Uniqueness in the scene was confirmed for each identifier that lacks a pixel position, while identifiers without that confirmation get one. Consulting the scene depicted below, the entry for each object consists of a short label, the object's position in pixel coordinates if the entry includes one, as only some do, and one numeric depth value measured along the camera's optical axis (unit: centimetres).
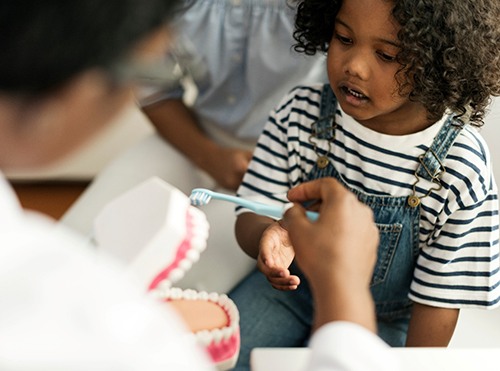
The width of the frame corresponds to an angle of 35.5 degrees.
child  79
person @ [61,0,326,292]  103
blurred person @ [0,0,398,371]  38
